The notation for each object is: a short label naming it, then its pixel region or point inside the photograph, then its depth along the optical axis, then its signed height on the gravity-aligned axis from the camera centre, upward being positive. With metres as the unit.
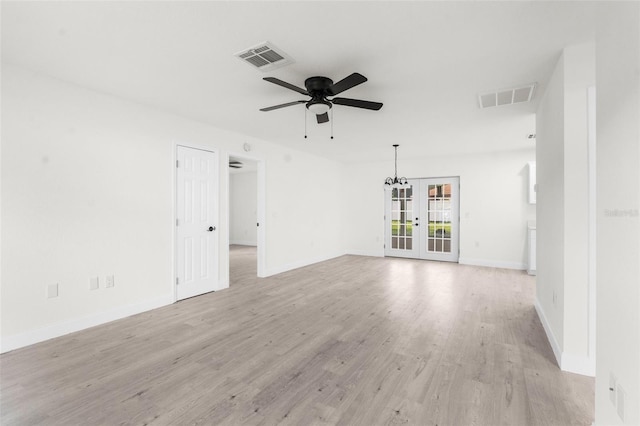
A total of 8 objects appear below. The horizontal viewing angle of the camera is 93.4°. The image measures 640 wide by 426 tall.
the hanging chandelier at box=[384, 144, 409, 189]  7.90 +0.78
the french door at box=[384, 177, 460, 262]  7.47 -0.20
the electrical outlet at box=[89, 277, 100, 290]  3.36 -0.81
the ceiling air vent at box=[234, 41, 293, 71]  2.44 +1.32
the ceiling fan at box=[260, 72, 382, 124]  2.87 +1.14
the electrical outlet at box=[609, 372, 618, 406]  1.41 -0.83
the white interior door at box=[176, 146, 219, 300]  4.32 -0.17
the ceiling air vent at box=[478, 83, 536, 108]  3.27 +1.33
